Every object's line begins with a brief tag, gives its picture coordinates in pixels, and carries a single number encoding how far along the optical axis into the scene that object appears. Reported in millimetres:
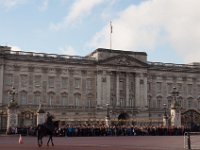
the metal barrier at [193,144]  24000
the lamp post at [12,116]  46906
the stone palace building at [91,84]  70562
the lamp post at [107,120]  62081
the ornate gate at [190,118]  58062
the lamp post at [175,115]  52125
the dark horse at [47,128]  27219
